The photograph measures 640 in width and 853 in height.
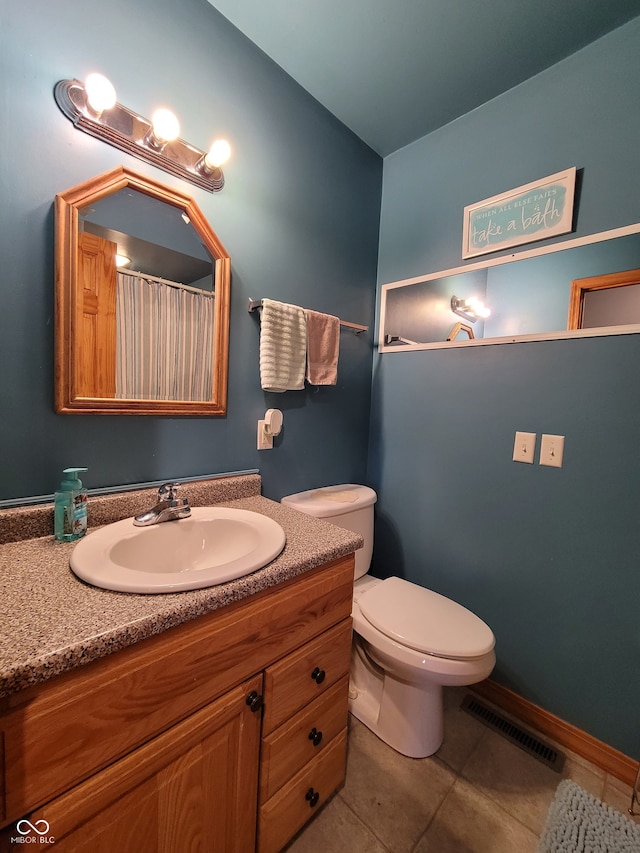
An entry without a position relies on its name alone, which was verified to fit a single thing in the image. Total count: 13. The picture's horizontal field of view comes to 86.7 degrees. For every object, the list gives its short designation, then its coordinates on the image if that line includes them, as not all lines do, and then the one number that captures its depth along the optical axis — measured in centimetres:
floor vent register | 120
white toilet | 104
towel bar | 126
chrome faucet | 92
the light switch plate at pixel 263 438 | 134
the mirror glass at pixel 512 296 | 114
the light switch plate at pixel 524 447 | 130
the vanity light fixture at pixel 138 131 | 86
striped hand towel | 127
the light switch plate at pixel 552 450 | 124
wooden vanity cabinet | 49
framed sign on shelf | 121
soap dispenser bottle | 83
